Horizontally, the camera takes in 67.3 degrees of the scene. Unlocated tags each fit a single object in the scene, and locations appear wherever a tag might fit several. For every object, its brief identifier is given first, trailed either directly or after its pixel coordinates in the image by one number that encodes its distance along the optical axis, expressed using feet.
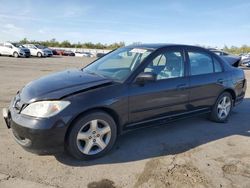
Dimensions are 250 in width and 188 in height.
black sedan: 7.71
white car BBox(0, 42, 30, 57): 62.54
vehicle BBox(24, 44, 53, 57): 72.39
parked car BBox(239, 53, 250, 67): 51.50
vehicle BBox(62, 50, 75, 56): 105.96
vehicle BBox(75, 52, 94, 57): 111.74
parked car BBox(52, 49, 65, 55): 104.59
